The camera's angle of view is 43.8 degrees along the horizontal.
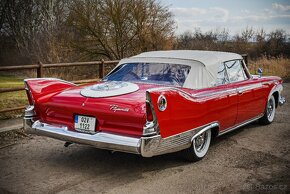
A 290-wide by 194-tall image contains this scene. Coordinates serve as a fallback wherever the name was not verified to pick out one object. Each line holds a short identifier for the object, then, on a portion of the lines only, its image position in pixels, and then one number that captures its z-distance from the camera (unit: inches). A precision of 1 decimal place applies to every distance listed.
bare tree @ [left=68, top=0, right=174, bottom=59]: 808.3
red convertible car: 148.2
